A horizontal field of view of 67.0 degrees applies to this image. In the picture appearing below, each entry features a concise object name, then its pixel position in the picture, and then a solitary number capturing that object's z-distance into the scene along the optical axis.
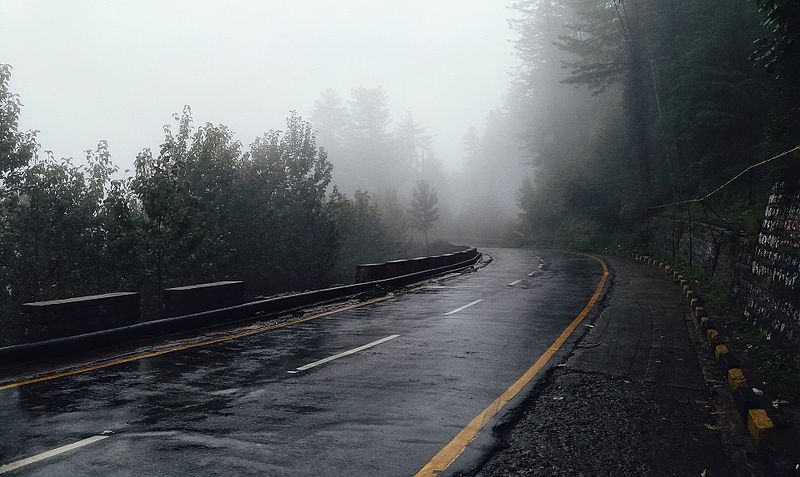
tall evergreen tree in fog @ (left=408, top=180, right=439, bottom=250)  89.19
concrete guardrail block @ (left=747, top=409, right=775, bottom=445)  5.58
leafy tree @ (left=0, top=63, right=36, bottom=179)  28.80
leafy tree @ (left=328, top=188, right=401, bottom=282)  64.00
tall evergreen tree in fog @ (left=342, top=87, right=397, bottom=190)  114.38
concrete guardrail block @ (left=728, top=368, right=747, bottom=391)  7.33
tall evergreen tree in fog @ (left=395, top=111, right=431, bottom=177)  134.00
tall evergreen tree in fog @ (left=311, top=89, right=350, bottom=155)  116.44
